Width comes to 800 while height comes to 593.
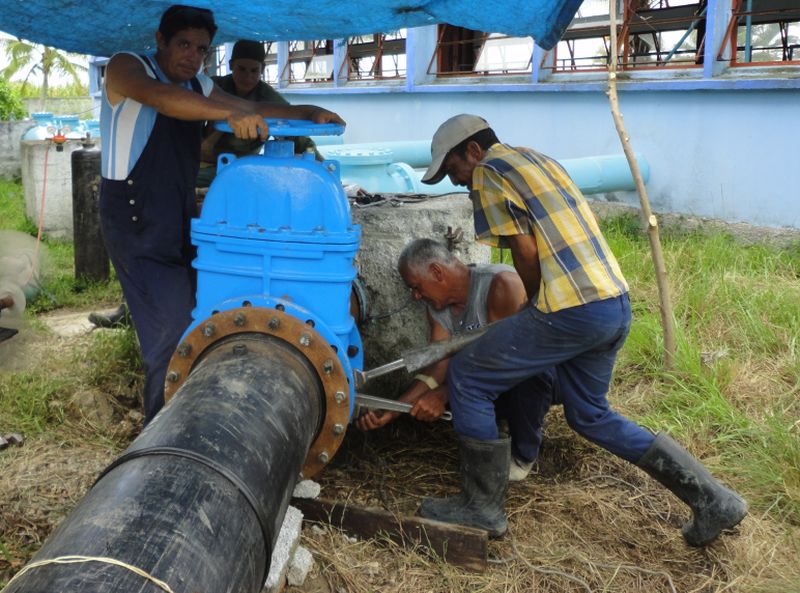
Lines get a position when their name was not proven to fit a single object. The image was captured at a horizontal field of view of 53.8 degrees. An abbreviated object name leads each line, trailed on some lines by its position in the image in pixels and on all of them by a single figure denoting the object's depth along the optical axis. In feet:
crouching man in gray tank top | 10.36
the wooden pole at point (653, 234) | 14.11
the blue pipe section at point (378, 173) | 18.26
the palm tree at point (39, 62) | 86.74
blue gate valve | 8.51
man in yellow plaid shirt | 9.18
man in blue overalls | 9.88
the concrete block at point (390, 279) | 11.80
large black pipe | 4.66
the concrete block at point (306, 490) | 10.02
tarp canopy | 9.77
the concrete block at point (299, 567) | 8.71
